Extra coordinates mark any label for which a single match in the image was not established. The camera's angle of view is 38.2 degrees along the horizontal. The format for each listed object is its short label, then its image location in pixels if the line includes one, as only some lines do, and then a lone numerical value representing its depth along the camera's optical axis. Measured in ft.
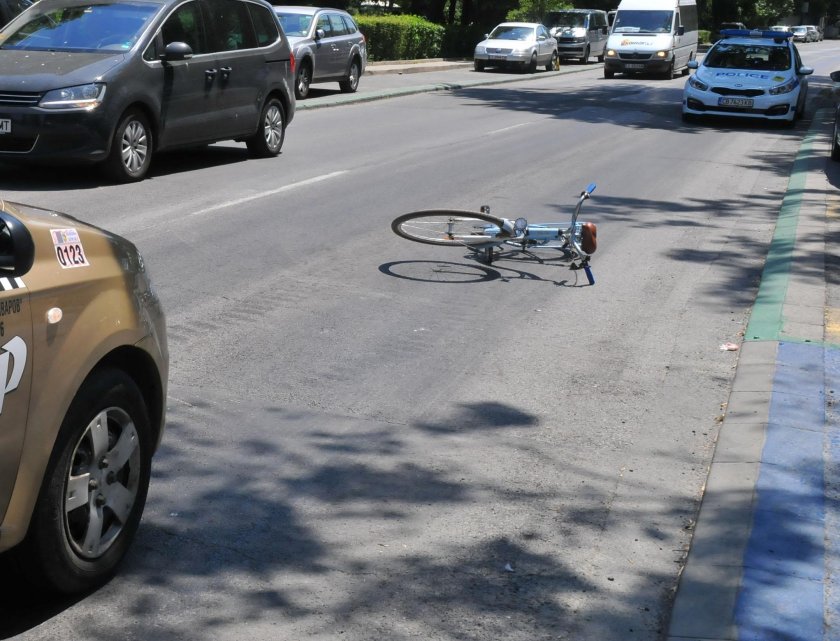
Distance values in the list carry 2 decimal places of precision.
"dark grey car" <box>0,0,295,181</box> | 39.45
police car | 74.90
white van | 130.00
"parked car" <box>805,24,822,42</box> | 334.85
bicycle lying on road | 29.91
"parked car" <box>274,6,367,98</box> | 79.71
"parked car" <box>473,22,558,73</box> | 130.41
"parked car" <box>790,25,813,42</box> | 323.12
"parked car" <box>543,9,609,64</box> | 163.32
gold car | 10.78
